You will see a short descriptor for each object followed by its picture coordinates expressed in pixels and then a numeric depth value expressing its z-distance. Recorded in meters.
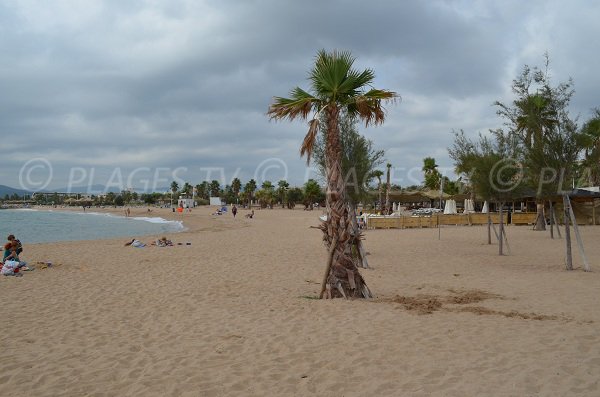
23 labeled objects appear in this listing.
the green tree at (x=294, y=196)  91.88
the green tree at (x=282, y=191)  93.59
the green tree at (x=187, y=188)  156.62
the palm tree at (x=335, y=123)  7.64
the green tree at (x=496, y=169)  14.47
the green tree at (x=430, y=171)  64.44
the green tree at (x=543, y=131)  10.95
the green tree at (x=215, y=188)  142.50
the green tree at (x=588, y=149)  10.80
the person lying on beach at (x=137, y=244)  18.96
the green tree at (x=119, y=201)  165.38
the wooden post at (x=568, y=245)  10.92
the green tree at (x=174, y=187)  164.75
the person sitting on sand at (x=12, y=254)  12.16
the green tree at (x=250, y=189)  105.32
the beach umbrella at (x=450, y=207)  33.12
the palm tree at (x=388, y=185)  37.22
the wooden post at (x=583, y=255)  10.75
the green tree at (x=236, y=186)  127.19
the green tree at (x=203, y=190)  148.38
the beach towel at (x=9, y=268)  11.23
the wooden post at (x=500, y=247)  14.64
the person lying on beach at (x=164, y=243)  19.44
